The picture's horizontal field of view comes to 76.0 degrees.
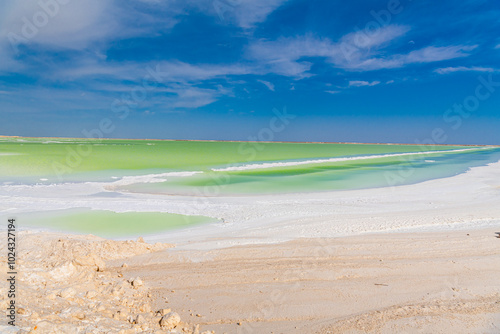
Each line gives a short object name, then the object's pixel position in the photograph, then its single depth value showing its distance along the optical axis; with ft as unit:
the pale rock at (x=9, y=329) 9.75
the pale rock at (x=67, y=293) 13.79
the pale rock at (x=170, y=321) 12.87
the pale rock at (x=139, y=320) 12.78
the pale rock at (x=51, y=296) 13.33
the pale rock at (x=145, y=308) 14.10
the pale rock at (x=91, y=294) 14.37
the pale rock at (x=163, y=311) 13.79
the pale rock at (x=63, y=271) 15.56
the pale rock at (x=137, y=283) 16.35
